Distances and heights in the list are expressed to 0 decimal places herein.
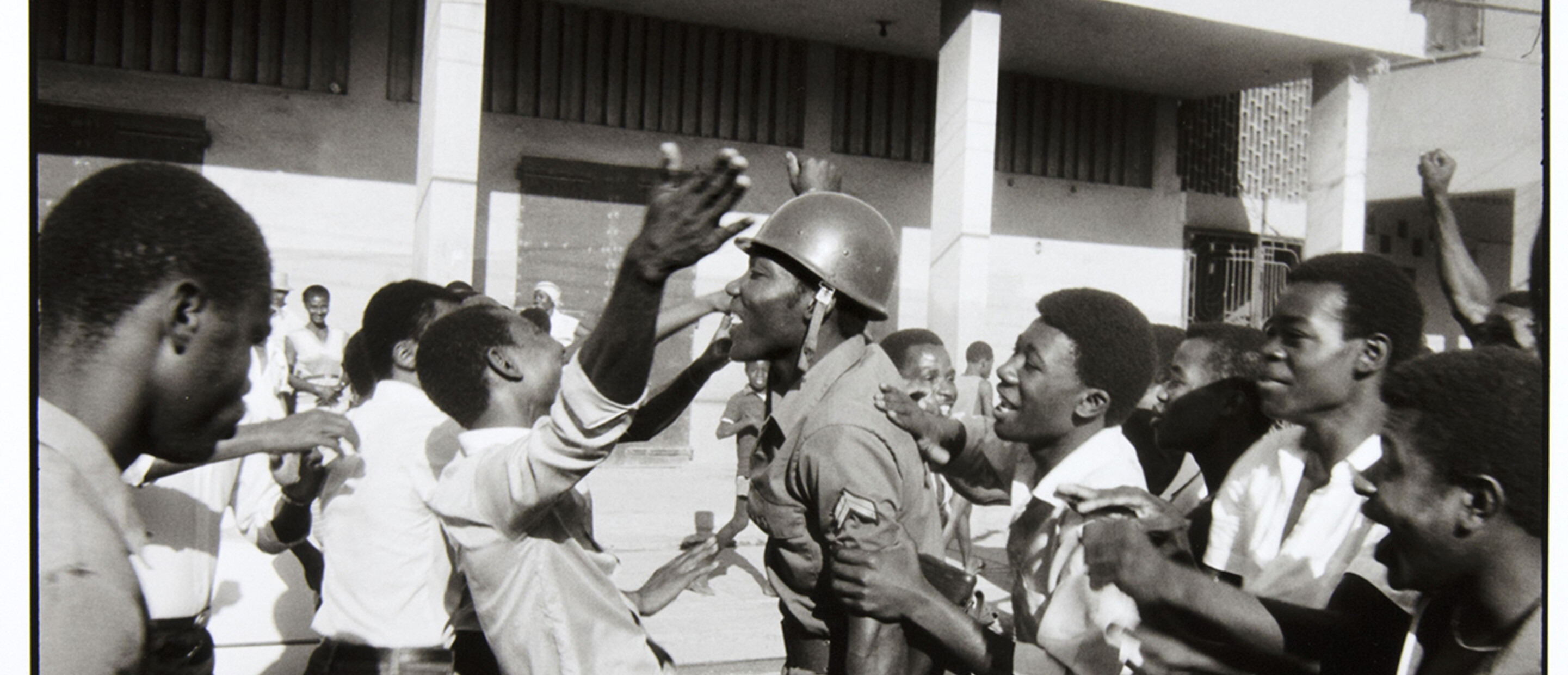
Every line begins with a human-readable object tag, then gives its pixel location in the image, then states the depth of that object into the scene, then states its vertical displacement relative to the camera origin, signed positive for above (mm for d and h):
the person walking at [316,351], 8680 -258
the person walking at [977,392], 7809 -367
